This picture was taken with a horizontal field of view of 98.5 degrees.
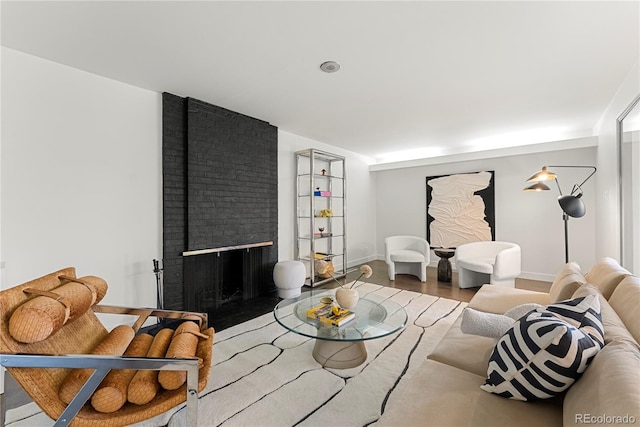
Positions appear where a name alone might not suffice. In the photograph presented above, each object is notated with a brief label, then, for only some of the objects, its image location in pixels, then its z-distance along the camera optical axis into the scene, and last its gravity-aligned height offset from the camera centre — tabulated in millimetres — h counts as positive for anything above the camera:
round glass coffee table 1850 -790
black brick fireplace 2949 +127
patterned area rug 1564 -1132
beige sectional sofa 745 -728
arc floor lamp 2824 +90
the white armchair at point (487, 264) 3752 -702
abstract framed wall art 5043 +112
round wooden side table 4438 -827
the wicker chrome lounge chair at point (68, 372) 1078 -658
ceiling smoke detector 2309 +1271
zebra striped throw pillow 942 -493
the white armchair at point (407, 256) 4535 -683
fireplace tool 2671 -641
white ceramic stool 3670 -836
